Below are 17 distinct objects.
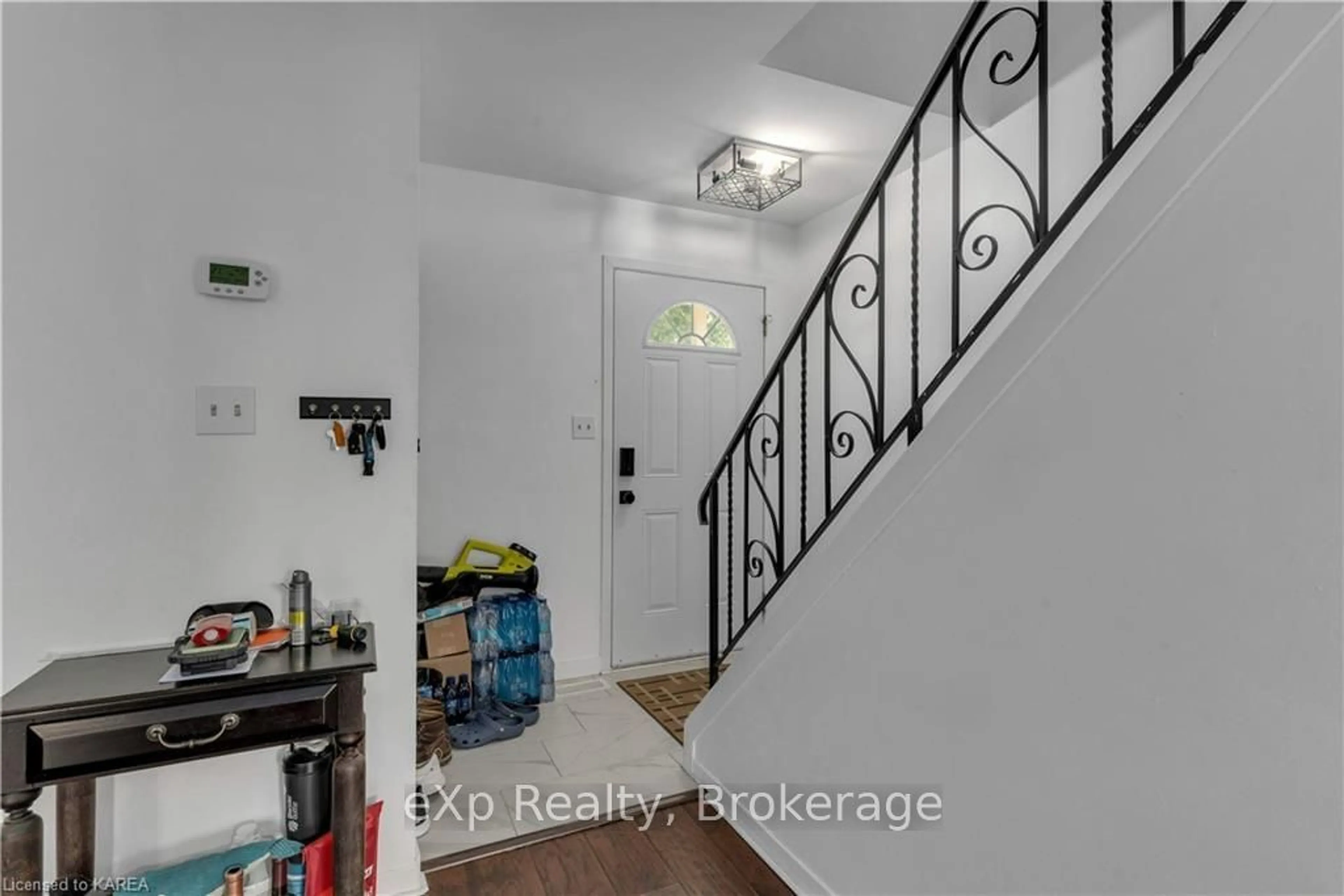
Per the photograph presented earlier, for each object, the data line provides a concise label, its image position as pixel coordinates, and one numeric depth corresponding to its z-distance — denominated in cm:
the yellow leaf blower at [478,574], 275
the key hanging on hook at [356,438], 163
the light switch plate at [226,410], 152
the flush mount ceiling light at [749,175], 270
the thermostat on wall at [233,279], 151
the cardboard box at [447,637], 261
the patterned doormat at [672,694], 275
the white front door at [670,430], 329
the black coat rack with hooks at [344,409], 161
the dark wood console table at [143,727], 117
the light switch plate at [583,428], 318
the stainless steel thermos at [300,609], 146
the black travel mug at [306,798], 149
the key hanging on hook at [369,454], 164
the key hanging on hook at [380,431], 165
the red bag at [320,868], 141
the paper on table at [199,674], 129
